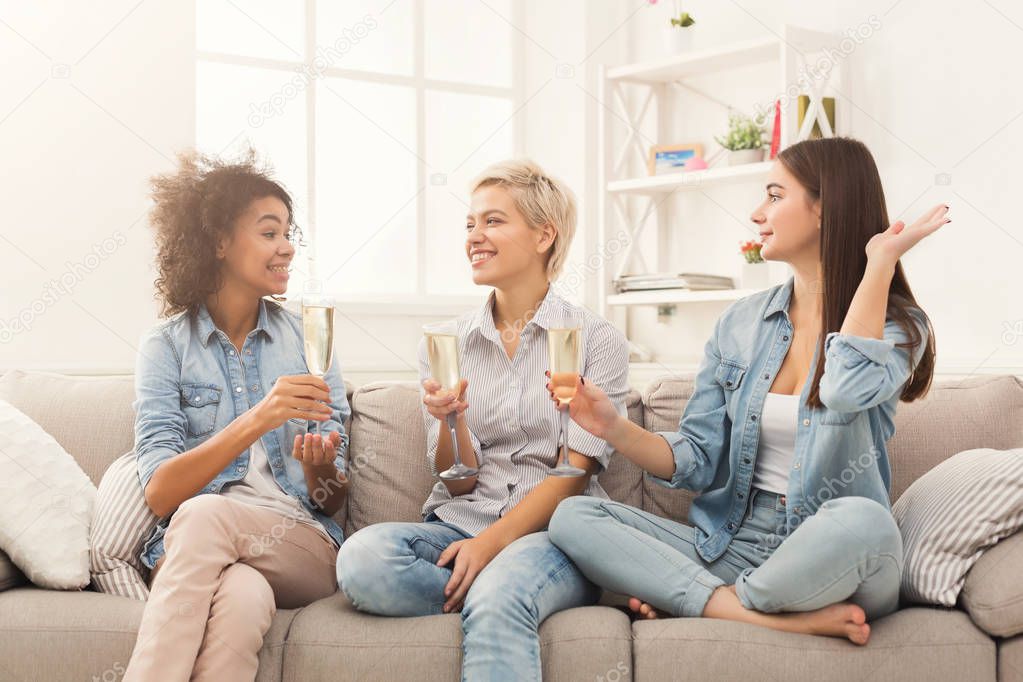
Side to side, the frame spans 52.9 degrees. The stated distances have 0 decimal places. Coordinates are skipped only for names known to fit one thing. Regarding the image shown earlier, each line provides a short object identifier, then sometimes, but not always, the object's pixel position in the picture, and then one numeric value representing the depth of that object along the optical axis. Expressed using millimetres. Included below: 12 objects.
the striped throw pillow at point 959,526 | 1786
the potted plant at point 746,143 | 3707
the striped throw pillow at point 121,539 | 1968
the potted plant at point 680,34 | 3912
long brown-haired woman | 1688
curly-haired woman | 1675
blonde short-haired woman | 1786
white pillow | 1949
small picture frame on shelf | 3938
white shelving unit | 3504
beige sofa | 1675
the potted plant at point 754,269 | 3748
